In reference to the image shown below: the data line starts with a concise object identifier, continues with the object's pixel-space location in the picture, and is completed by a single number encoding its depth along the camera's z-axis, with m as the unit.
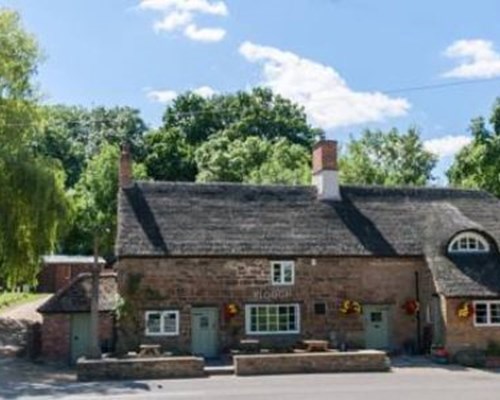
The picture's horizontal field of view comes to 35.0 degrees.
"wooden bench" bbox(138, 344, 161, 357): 30.70
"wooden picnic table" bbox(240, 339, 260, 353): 32.94
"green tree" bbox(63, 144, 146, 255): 66.75
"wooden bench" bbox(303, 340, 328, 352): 31.78
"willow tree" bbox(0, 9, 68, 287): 32.53
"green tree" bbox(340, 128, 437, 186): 69.12
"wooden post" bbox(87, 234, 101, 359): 29.09
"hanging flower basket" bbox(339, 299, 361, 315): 34.44
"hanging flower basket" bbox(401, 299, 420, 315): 35.03
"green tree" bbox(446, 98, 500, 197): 52.19
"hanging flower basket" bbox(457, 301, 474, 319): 32.66
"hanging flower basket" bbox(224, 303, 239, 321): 33.47
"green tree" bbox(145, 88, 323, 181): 76.88
